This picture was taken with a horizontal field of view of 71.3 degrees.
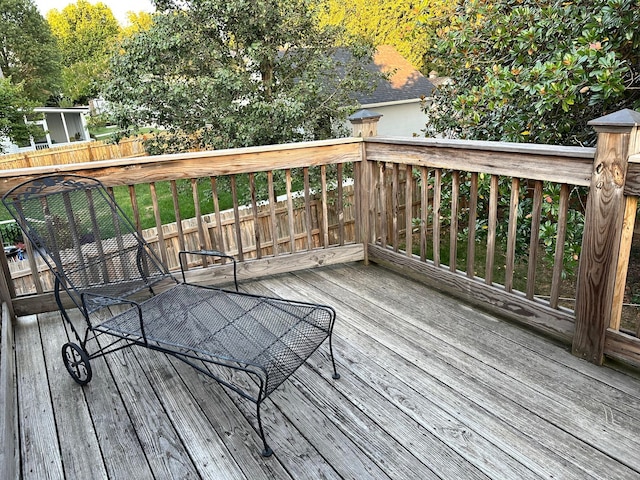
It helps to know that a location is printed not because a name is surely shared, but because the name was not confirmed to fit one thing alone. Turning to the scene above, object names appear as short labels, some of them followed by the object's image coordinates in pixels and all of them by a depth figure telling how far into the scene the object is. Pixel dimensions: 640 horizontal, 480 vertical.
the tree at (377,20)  18.77
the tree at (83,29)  41.25
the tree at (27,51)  25.97
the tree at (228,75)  7.28
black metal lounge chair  1.96
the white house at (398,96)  13.30
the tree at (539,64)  2.62
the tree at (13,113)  15.45
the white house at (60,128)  20.32
